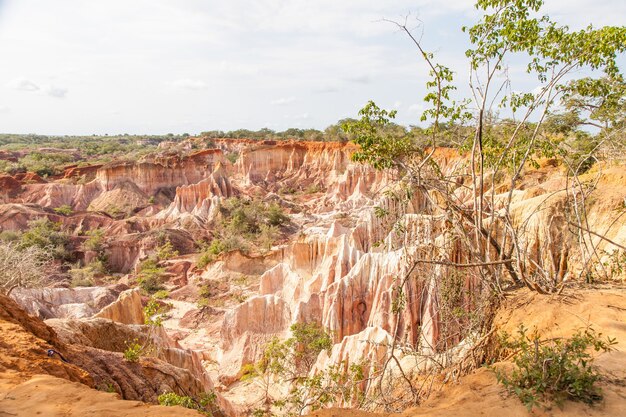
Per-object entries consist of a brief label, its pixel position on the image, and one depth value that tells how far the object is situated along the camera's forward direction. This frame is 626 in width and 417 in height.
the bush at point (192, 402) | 4.56
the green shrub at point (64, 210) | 29.15
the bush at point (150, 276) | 19.42
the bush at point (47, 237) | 22.02
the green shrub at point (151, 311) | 6.41
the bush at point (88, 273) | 18.80
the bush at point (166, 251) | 22.66
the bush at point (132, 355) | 5.57
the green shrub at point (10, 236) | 22.30
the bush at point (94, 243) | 23.00
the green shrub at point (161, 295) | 18.18
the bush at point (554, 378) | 3.05
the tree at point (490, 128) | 4.70
